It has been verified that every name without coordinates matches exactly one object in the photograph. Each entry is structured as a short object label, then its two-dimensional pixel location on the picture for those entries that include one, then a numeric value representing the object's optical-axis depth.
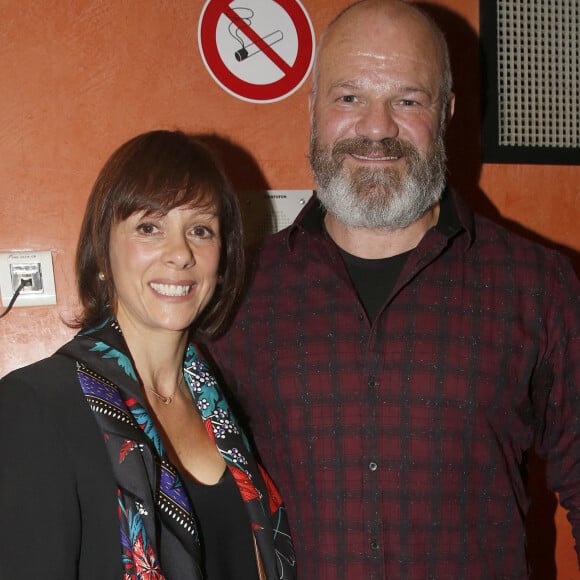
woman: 1.00
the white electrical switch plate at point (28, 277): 1.60
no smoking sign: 1.70
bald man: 1.30
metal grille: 1.89
